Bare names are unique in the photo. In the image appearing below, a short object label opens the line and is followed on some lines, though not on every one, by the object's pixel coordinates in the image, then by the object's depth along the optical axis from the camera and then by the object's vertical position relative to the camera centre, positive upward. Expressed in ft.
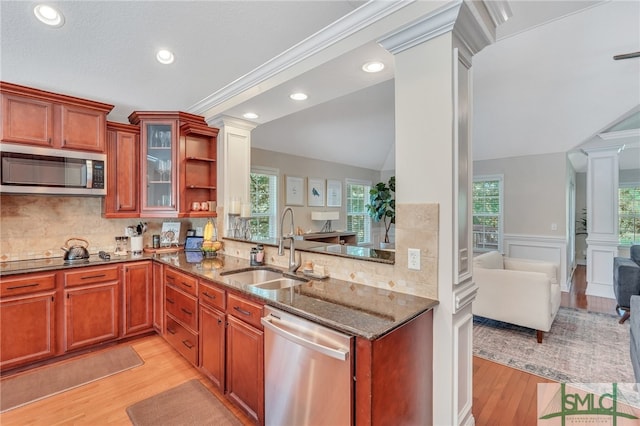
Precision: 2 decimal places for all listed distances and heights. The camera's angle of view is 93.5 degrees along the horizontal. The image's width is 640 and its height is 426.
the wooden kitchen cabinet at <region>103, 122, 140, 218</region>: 10.61 +1.53
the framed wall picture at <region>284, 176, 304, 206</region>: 18.52 +1.46
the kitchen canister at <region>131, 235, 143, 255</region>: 11.25 -1.19
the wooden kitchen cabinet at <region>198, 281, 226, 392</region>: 7.17 -2.96
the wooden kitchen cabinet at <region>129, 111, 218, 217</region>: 11.13 +2.06
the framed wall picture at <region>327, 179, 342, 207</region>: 21.58 +1.52
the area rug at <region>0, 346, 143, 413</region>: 7.57 -4.56
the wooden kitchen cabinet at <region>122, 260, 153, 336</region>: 10.16 -2.90
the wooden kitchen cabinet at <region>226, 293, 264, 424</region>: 6.08 -3.06
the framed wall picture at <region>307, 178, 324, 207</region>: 19.99 +1.45
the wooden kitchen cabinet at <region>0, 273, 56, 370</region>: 8.14 -2.96
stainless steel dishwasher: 4.55 -2.67
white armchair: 10.22 -2.98
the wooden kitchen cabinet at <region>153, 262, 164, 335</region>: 10.21 -2.91
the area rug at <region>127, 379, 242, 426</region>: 6.69 -4.60
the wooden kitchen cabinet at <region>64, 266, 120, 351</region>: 9.12 -2.92
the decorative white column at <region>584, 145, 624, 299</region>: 15.57 -0.20
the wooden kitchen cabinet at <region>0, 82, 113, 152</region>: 8.45 +2.85
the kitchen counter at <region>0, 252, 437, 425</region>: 4.47 -2.28
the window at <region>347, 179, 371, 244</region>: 23.77 +0.30
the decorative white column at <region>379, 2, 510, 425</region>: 5.48 +1.29
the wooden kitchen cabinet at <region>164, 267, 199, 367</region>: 8.30 -2.94
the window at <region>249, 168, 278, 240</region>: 17.29 +0.72
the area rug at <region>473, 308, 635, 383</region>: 8.54 -4.45
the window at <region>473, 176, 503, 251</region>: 20.24 +0.13
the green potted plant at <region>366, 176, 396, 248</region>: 21.26 +0.84
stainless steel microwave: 8.35 +1.27
